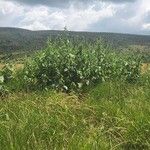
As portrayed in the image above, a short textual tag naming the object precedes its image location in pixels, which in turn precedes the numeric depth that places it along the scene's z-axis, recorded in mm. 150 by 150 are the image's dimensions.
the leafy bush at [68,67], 5674
